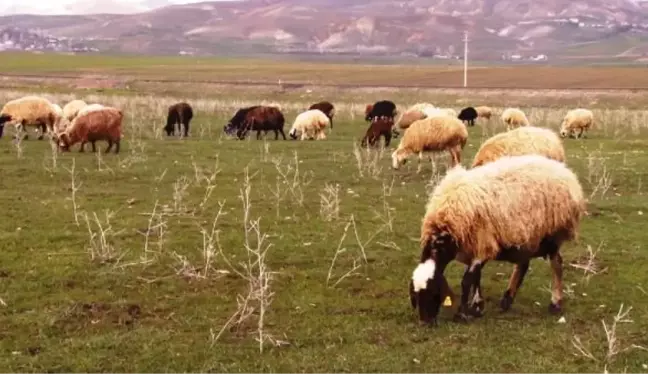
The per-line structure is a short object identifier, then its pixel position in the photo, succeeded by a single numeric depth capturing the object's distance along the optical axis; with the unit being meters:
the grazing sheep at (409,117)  34.41
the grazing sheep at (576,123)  33.87
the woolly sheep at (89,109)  24.19
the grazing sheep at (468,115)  39.84
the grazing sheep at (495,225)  9.27
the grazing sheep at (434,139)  21.39
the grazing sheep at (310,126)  31.17
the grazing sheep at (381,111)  39.97
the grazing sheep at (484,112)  41.50
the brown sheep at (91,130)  23.55
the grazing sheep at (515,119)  35.81
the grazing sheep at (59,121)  25.77
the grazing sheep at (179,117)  31.71
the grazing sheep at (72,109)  30.69
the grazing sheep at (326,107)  37.94
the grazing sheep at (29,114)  27.39
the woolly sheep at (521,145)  15.55
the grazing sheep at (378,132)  28.20
